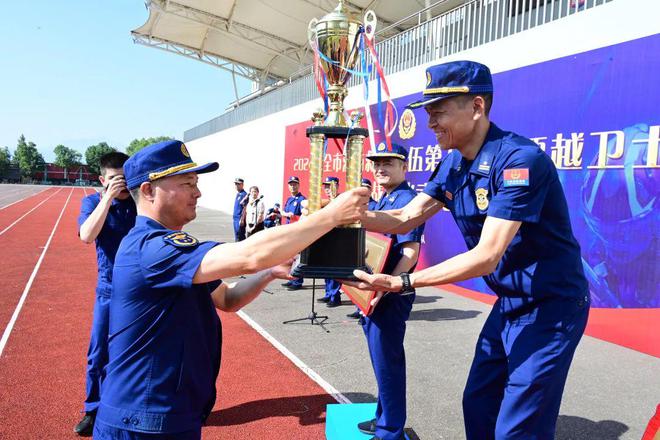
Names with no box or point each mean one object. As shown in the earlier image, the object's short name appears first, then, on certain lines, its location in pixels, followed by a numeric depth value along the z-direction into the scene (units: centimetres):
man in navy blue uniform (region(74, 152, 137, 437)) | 311
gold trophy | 227
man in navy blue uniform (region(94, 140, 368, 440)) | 150
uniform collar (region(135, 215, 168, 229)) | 173
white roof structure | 1792
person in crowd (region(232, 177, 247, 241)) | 1025
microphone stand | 604
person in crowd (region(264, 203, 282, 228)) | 835
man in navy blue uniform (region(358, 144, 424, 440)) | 285
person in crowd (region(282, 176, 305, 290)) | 853
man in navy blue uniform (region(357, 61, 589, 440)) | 185
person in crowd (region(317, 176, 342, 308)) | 721
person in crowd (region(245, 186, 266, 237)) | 887
